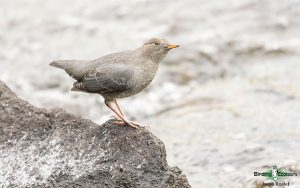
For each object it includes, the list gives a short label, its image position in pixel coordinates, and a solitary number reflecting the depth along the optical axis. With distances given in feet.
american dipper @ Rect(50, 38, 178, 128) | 32.48
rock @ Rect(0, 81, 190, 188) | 28.19
